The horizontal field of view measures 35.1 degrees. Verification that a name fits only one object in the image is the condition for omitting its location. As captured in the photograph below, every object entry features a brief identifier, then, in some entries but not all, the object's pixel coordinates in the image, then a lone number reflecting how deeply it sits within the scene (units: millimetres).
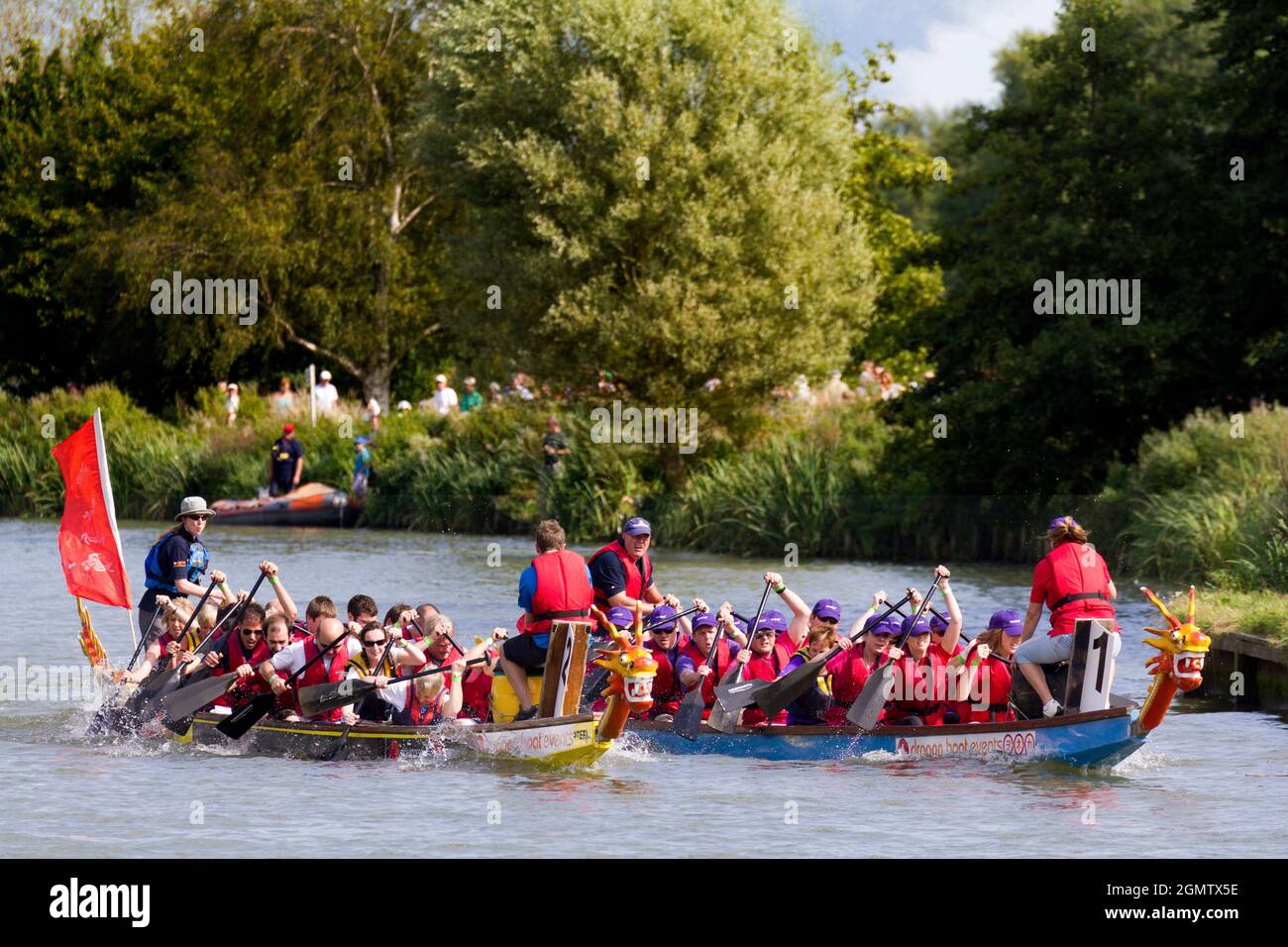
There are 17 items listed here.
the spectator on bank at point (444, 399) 38156
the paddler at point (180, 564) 16578
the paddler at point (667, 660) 15242
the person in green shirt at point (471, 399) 38438
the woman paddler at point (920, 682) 14352
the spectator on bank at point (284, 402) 41031
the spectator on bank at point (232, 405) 41906
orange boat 36906
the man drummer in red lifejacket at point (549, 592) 13719
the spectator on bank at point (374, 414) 39031
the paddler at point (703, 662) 15133
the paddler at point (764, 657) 15000
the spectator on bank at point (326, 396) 40500
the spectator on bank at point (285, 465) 37594
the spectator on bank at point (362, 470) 37312
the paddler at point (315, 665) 14703
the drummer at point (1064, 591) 13656
